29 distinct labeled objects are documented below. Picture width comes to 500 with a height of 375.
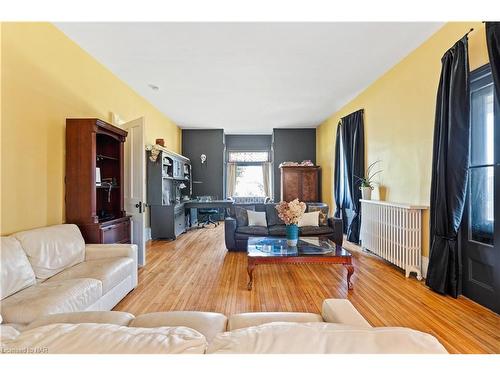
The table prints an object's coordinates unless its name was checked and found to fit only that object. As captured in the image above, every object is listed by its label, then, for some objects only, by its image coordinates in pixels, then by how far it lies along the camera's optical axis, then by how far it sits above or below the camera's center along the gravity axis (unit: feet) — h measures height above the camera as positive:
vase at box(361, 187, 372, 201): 14.49 -0.21
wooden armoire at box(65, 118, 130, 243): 9.50 +0.44
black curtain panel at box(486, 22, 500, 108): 6.93 +3.92
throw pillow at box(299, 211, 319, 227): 14.87 -1.87
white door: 11.82 +0.30
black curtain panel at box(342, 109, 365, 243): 16.02 +1.49
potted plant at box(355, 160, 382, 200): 14.51 +0.32
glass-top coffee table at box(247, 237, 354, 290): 9.45 -2.56
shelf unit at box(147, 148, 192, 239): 18.04 -0.96
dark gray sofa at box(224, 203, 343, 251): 14.48 -2.49
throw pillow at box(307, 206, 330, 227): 15.03 -1.45
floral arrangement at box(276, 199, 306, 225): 10.86 -1.00
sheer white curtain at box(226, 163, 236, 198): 28.07 +1.40
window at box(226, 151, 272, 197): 28.17 +1.82
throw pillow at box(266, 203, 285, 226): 15.66 -1.71
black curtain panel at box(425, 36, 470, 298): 8.50 +0.75
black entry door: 7.72 -0.52
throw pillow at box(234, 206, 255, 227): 15.21 -1.64
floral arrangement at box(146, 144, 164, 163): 17.53 +2.81
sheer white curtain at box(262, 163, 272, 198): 28.09 +1.14
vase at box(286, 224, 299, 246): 11.21 -2.04
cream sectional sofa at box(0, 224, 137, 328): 5.55 -2.42
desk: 21.22 -1.24
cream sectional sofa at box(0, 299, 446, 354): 2.15 -1.38
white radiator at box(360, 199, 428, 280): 10.50 -2.10
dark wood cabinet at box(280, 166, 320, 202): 23.76 +0.65
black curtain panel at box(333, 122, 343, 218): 19.43 +0.69
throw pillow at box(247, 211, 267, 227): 15.19 -1.83
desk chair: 23.67 -2.15
